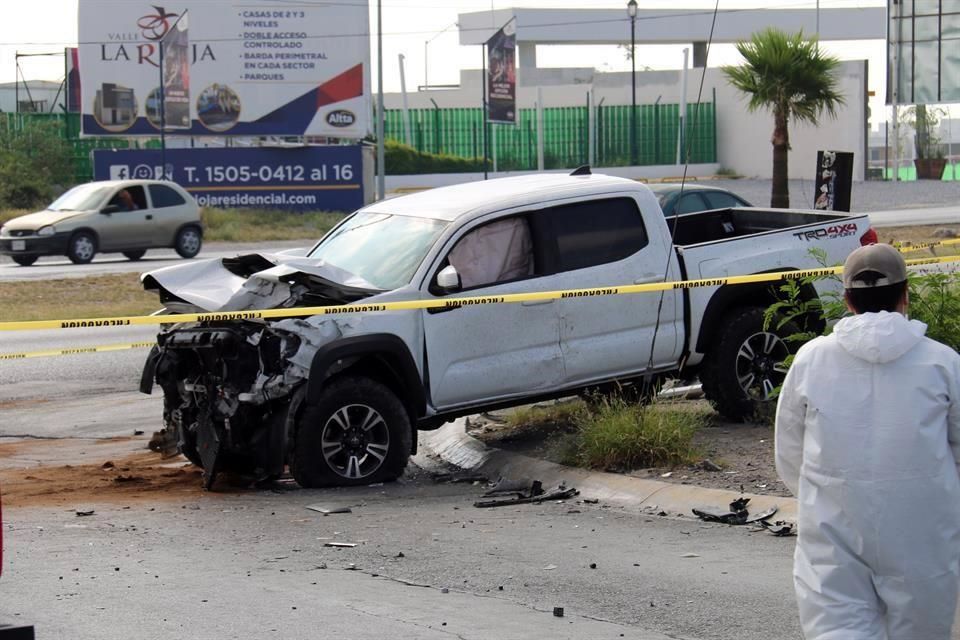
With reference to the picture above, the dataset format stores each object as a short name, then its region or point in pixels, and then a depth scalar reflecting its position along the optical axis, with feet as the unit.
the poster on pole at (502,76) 159.12
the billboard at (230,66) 151.53
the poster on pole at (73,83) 197.16
